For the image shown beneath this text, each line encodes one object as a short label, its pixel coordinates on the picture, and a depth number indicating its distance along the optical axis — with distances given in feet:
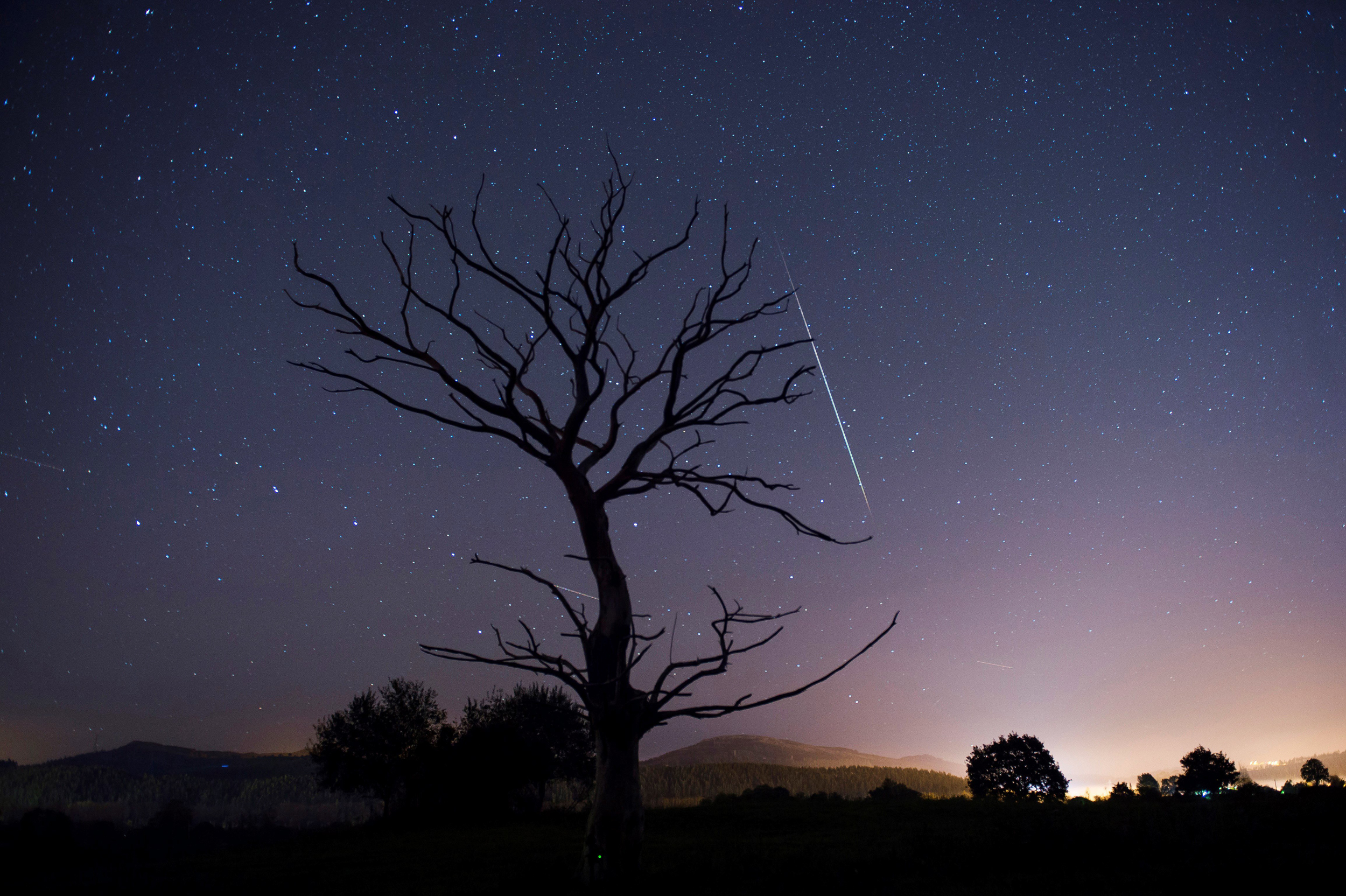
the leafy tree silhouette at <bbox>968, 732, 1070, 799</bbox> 103.81
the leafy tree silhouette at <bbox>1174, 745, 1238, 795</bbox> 108.88
